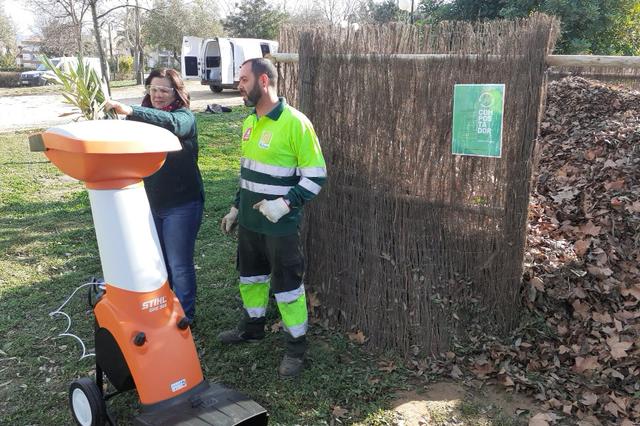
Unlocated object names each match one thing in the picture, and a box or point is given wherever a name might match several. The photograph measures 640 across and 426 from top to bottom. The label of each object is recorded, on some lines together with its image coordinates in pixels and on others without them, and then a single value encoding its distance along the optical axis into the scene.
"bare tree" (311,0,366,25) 52.71
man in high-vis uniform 3.33
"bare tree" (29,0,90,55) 22.15
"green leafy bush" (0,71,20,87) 33.16
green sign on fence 3.49
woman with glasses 3.57
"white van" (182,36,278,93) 22.47
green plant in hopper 3.69
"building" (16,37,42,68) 47.44
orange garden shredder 2.67
